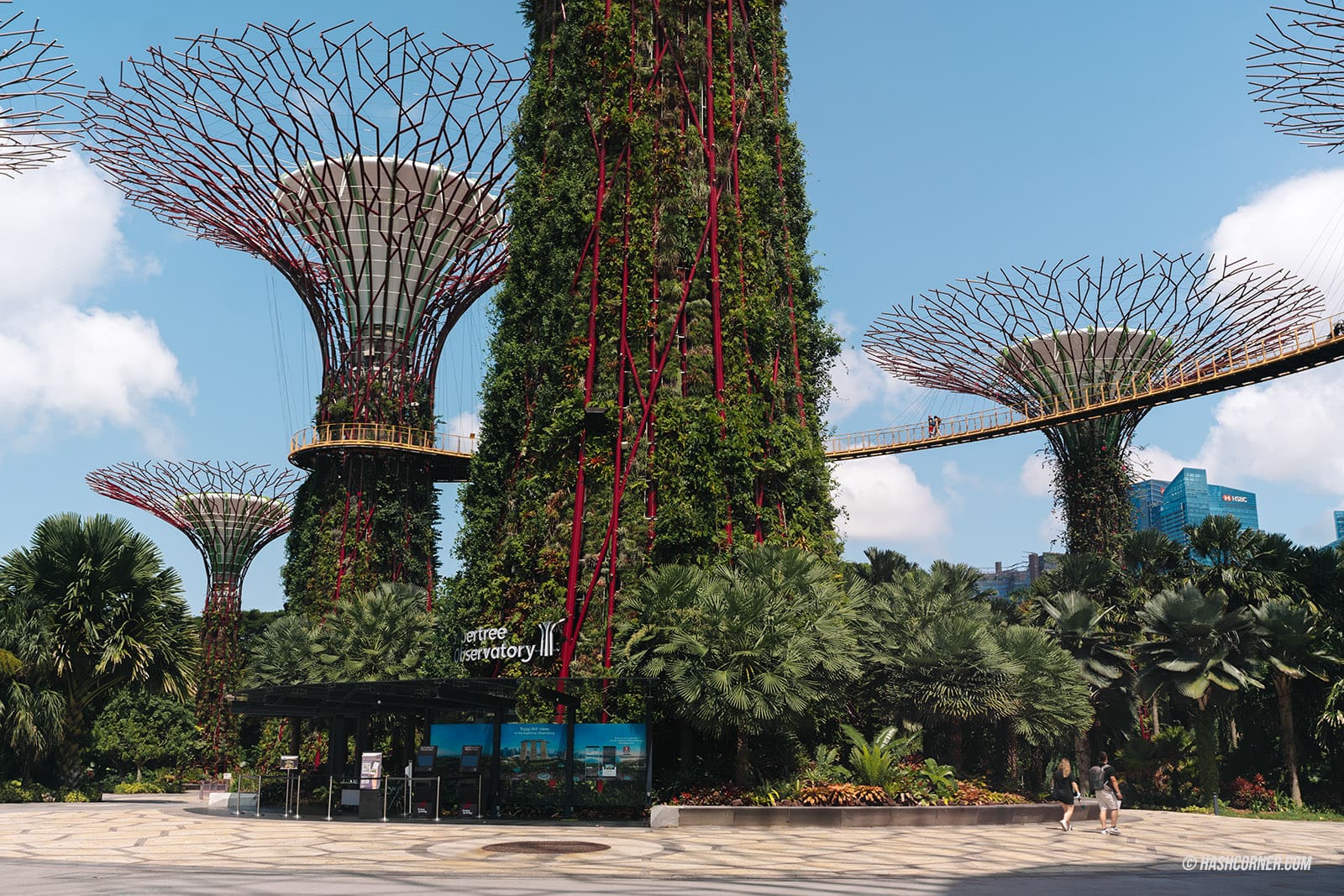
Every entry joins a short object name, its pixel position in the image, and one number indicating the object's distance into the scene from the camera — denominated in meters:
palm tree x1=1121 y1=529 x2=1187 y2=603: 44.72
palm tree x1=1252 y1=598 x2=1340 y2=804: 36.06
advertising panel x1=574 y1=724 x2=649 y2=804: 25.16
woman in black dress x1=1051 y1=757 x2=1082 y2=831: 23.86
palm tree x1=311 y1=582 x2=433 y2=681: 40.75
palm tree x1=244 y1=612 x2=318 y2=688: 43.44
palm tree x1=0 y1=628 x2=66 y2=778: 35.25
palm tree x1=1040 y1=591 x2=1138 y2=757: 38.91
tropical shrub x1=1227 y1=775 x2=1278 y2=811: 37.28
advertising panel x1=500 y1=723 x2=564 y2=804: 25.77
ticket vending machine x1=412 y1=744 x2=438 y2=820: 26.55
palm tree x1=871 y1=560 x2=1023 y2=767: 28.89
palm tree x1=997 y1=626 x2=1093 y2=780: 30.14
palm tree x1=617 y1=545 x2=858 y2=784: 24.28
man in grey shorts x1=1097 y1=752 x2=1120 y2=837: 23.47
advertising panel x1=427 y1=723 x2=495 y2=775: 26.66
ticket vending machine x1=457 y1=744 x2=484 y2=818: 26.17
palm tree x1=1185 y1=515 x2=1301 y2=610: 40.62
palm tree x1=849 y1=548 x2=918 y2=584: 42.82
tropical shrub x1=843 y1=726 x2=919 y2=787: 26.39
